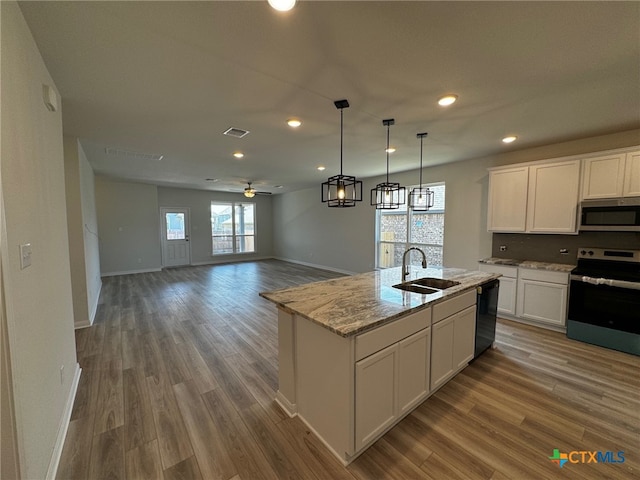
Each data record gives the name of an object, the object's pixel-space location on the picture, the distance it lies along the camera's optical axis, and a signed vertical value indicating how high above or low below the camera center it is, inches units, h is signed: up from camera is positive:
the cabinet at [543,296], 135.9 -38.9
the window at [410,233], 211.5 -8.0
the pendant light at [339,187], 92.4 +13.3
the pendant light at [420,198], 134.2 +13.4
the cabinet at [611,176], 118.9 +23.0
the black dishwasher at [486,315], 109.8 -39.9
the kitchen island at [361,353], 64.6 -37.1
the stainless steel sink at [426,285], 102.7 -25.3
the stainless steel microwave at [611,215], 119.3 +4.6
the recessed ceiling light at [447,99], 92.5 +45.0
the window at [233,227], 371.2 -6.3
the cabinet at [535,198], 136.8 +15.0
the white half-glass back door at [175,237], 330.0 -17.8
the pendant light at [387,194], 115.6 +13.7
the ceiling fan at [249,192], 269.2 +32.2
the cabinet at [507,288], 151.7 -37.8
